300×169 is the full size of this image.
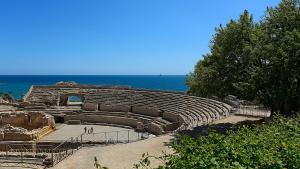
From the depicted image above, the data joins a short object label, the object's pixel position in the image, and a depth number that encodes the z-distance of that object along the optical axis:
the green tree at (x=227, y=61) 18.75
